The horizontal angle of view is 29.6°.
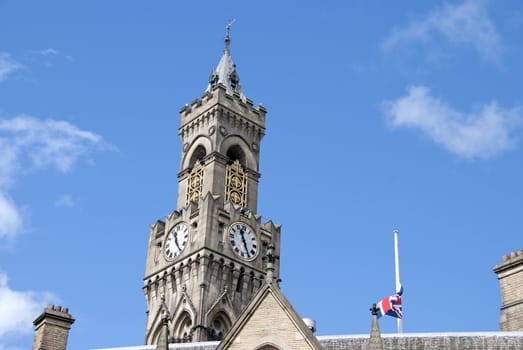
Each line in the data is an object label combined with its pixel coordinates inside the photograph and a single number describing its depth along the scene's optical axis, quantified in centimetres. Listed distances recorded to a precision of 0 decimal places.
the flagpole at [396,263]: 4719
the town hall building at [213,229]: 6725
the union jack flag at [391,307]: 4466
